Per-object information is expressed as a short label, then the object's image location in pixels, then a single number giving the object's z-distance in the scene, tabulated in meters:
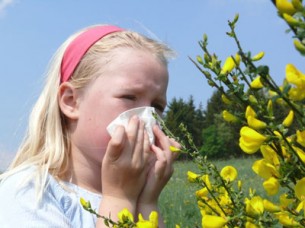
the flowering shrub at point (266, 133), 0.70
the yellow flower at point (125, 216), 0.90
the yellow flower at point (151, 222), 0.86
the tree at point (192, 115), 40.47
